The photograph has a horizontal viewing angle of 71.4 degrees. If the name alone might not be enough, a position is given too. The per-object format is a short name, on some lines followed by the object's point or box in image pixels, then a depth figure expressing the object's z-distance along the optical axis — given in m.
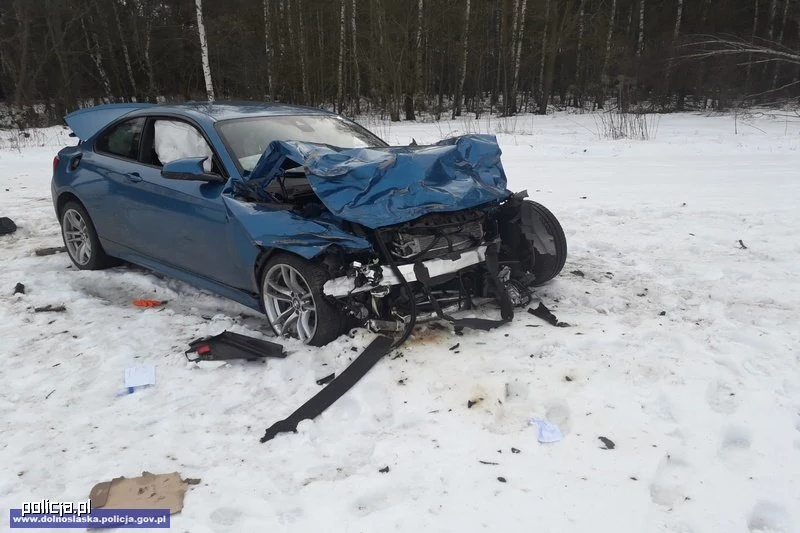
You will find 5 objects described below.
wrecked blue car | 3.43
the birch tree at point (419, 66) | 23.00
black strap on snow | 2.90
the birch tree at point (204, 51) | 18.95
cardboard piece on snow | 2.38
